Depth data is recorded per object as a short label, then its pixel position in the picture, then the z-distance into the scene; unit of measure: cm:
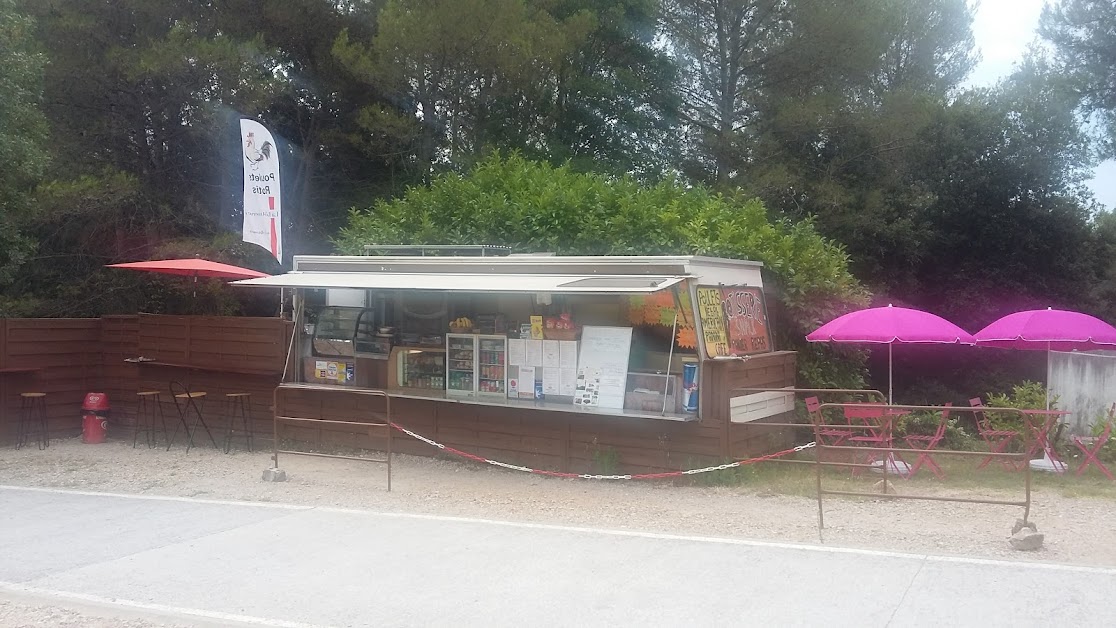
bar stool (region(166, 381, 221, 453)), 1277
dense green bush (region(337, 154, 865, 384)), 1220
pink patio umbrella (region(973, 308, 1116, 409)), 1036
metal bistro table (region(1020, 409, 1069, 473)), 987
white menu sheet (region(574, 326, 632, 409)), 1005
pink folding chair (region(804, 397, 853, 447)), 1009
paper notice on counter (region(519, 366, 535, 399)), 1074
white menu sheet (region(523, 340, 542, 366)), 1067
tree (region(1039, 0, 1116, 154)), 2205
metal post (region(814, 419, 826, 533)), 754
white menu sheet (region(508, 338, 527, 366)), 1079
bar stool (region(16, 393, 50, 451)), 1304
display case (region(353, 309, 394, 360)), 1195
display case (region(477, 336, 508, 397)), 1097
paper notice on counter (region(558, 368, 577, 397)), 1045
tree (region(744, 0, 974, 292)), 2062
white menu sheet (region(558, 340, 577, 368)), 1048
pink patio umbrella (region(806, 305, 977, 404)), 1063
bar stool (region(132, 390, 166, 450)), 1312
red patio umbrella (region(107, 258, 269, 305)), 1265
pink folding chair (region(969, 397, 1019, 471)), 1025
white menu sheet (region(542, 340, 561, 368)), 1057
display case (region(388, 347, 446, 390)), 1153
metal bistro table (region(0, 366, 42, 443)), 1293
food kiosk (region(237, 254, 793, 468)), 960
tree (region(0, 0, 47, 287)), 1310
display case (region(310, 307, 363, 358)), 1212
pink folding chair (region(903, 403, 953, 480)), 959
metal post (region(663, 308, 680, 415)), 981
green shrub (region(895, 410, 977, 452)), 1148
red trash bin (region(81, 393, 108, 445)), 1334
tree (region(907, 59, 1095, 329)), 2214
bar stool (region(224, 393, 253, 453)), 1269
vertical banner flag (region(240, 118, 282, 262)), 1346
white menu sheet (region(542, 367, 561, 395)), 1057
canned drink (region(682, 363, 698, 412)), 962
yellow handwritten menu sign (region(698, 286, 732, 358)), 959
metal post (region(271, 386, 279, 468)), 1012
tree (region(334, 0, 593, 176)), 1745
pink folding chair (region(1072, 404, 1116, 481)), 980
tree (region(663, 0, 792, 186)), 2139
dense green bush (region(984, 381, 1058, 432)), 1161
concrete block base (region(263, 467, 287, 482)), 1002
